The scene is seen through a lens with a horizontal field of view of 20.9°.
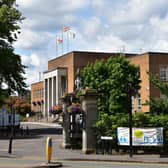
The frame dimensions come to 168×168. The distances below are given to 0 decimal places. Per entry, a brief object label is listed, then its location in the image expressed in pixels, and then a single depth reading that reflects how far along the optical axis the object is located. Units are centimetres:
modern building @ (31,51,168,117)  8048
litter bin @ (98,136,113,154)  2875
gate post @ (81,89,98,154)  2932
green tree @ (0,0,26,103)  4962
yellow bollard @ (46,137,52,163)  2188
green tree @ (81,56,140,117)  5780
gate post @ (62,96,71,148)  3268
